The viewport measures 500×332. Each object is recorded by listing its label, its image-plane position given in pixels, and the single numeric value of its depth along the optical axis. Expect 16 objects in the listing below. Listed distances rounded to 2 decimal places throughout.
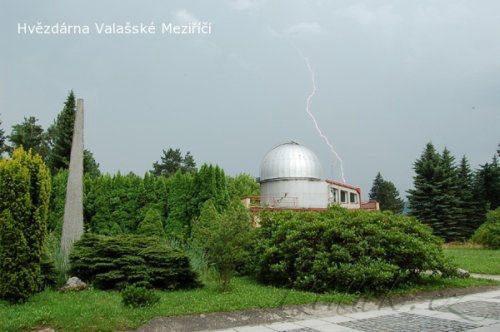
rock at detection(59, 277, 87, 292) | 8.88
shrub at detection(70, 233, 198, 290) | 9.33
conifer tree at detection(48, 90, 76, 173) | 26.16
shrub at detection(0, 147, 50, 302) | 7.70
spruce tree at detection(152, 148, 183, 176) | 59.87
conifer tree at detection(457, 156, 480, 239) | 39.66
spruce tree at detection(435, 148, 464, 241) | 38.69
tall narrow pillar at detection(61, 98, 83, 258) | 11.98
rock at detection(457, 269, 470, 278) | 11.41
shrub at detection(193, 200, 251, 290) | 9.44
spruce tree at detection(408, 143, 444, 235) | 39.09
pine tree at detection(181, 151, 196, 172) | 59.79
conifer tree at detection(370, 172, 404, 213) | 66.75
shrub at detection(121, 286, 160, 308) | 7.43
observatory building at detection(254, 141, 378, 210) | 28.59
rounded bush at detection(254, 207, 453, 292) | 9.42
